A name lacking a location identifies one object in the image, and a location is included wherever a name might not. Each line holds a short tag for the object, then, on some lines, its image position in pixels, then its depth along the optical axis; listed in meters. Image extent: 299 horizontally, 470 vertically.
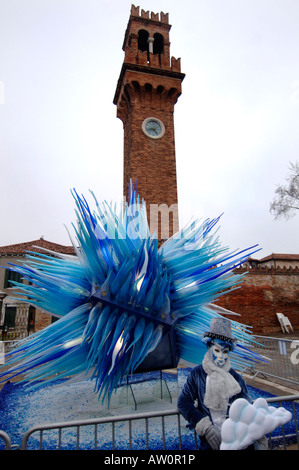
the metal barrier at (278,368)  5.49
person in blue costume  1.75
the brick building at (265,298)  14.64
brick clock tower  13.12
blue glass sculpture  2.71
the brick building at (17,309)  13.91
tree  18.69
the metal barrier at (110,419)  1.86
